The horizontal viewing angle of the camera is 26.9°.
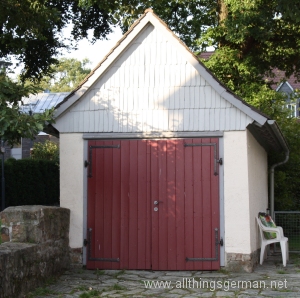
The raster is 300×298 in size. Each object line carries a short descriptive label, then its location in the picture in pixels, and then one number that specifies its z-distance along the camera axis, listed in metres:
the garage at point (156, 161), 11.12
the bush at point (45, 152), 33.50
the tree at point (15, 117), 9.73
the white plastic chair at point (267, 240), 12.00
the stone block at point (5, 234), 9.58
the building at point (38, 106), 39.62
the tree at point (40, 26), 16.34
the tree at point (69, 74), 78.12
